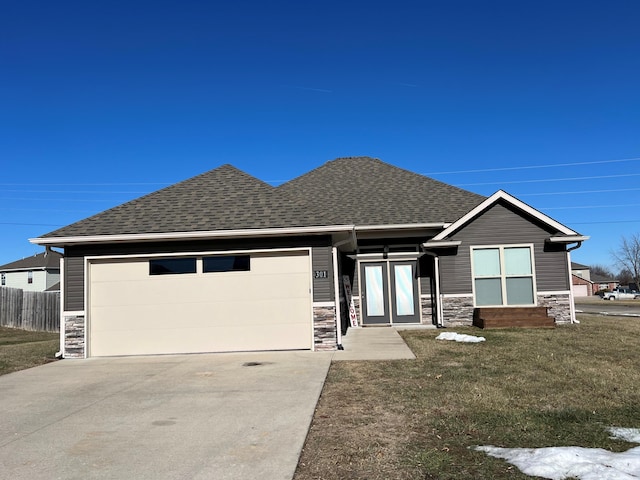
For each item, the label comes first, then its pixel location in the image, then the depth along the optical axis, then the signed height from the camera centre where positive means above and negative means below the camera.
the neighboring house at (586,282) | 74.88 -1.47
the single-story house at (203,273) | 10.58 +0.29
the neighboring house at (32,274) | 40.22 +1.44
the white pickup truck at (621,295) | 55.16 -2.63
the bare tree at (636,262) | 72.08 +1.42
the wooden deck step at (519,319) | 13.41 -1.18
